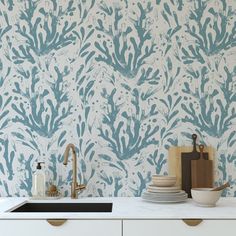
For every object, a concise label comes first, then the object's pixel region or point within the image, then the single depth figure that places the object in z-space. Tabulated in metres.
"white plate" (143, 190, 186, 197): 2.13
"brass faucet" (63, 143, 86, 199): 2.32
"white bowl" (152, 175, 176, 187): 2.18
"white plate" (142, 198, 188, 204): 2.11
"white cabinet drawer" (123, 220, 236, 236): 1.81
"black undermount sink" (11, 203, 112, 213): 2.24
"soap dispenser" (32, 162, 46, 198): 2.34
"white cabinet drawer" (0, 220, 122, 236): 1.83
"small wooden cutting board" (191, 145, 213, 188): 2.37
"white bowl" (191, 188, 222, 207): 2.00
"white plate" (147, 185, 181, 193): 2.15
